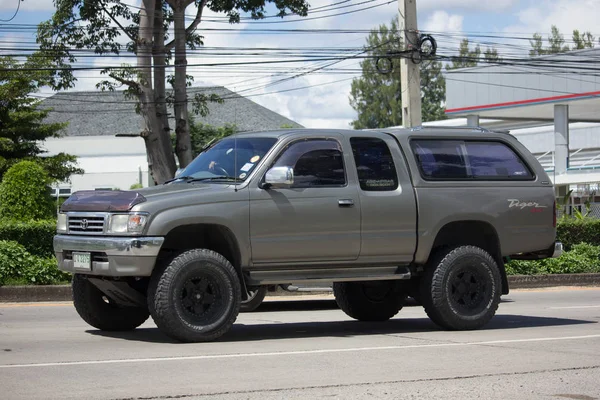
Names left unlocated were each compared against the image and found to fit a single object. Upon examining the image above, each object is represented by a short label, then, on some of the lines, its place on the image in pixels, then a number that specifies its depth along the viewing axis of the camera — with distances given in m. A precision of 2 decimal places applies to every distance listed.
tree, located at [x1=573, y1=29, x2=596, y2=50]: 92.81
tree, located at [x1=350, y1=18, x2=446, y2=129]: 87.31
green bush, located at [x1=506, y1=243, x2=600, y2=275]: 21.72
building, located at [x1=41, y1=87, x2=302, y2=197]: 59.78
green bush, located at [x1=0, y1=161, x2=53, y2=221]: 20.59
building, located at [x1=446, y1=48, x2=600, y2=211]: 37.49
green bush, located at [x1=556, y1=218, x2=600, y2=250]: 23.08
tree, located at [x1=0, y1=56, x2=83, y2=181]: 39.66
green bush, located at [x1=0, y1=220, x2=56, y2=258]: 18.17
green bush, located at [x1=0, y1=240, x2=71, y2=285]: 17.25
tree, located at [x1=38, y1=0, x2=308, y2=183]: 25.62
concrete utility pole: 22.73
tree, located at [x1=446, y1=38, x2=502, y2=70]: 91.81
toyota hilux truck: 9.37
